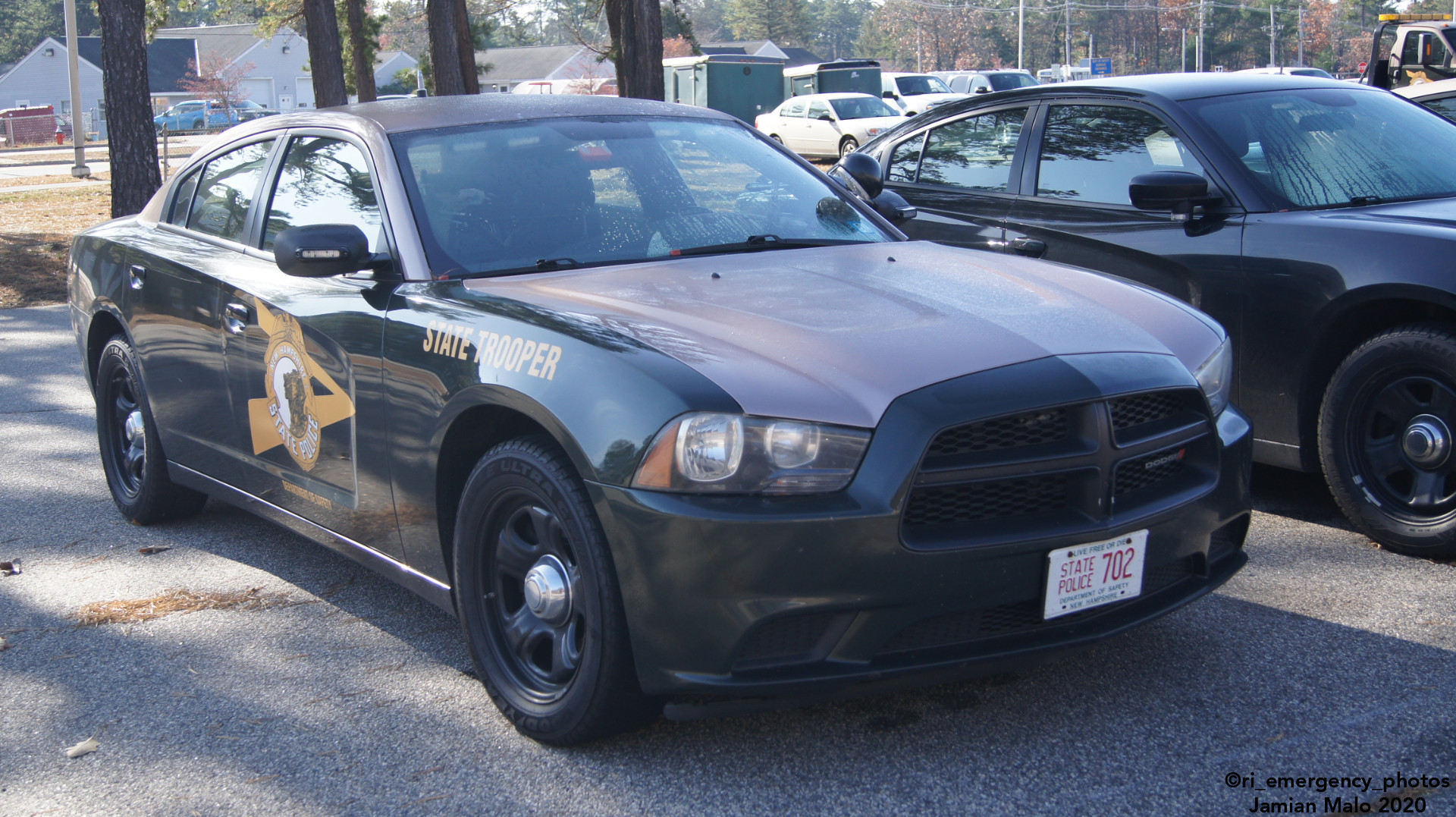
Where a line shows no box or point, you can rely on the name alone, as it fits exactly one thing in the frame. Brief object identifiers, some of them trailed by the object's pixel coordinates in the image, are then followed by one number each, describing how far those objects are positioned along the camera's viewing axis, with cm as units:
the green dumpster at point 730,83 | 3950
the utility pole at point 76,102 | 2220
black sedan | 417
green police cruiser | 262
